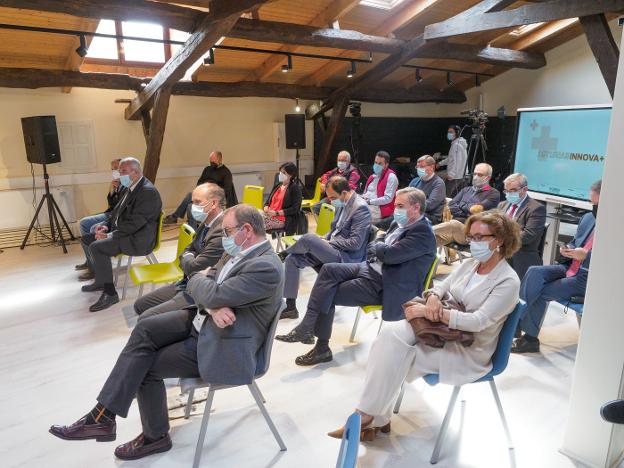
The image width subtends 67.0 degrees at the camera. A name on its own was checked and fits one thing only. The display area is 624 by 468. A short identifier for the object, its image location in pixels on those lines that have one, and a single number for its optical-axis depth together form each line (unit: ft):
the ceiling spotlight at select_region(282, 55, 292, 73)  21.62
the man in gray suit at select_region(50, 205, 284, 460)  6.76
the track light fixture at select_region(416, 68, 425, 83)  26.81
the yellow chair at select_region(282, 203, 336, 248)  13.82
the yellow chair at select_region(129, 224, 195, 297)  11.66
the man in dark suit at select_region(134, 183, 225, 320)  8.91
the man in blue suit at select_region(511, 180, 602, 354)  10.19
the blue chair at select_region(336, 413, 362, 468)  3.63
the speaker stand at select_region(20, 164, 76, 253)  19.72
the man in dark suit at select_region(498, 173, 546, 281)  12.00
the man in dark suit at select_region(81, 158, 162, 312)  13.52
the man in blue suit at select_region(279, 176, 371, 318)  11.87
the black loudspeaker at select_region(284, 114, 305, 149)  26.76
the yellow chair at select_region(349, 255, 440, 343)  9.72
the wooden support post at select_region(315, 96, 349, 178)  28.12
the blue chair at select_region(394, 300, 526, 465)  7.02
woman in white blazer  6.96
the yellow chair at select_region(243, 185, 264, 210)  17.85
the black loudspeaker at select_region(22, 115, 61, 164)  18.81
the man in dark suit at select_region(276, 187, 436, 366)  9.54
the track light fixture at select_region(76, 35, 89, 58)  16.98
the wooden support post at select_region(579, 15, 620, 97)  16.08
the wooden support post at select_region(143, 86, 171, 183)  20.65
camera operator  25.30
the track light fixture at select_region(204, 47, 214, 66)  19.35
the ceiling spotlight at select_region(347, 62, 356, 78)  23.33
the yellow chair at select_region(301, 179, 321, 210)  21.08
